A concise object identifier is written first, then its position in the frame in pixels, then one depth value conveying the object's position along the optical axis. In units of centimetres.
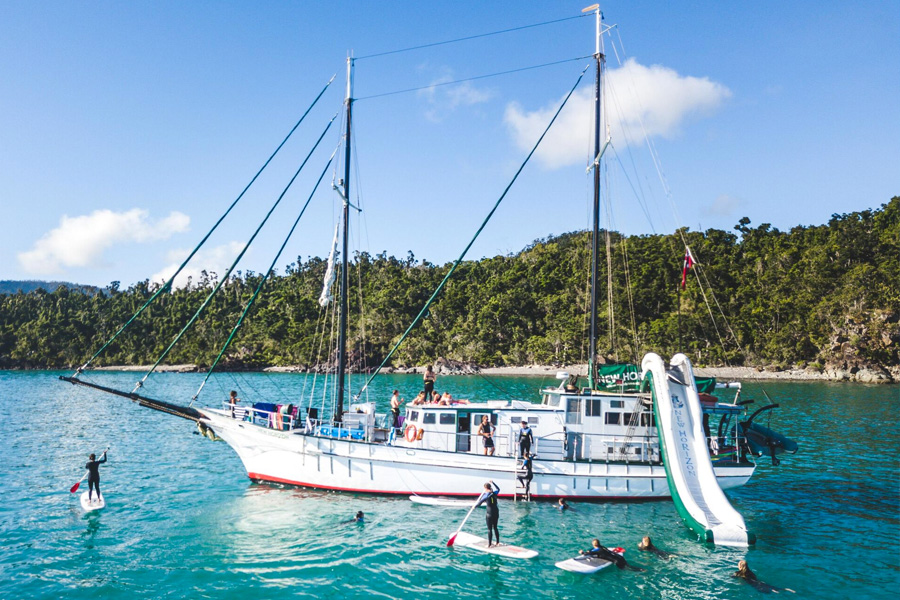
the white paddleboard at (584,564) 1625
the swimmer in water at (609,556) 1650
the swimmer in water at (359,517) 2041
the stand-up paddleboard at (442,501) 2236
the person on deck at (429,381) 2527
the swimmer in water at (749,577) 1543
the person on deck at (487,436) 2300
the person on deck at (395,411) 2481
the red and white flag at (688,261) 2684
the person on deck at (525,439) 2206
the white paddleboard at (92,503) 2289
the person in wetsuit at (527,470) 2182
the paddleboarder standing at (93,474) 2241
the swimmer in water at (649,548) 1755
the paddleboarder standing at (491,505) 1778
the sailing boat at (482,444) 2269
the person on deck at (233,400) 2536
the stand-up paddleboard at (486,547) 1738
